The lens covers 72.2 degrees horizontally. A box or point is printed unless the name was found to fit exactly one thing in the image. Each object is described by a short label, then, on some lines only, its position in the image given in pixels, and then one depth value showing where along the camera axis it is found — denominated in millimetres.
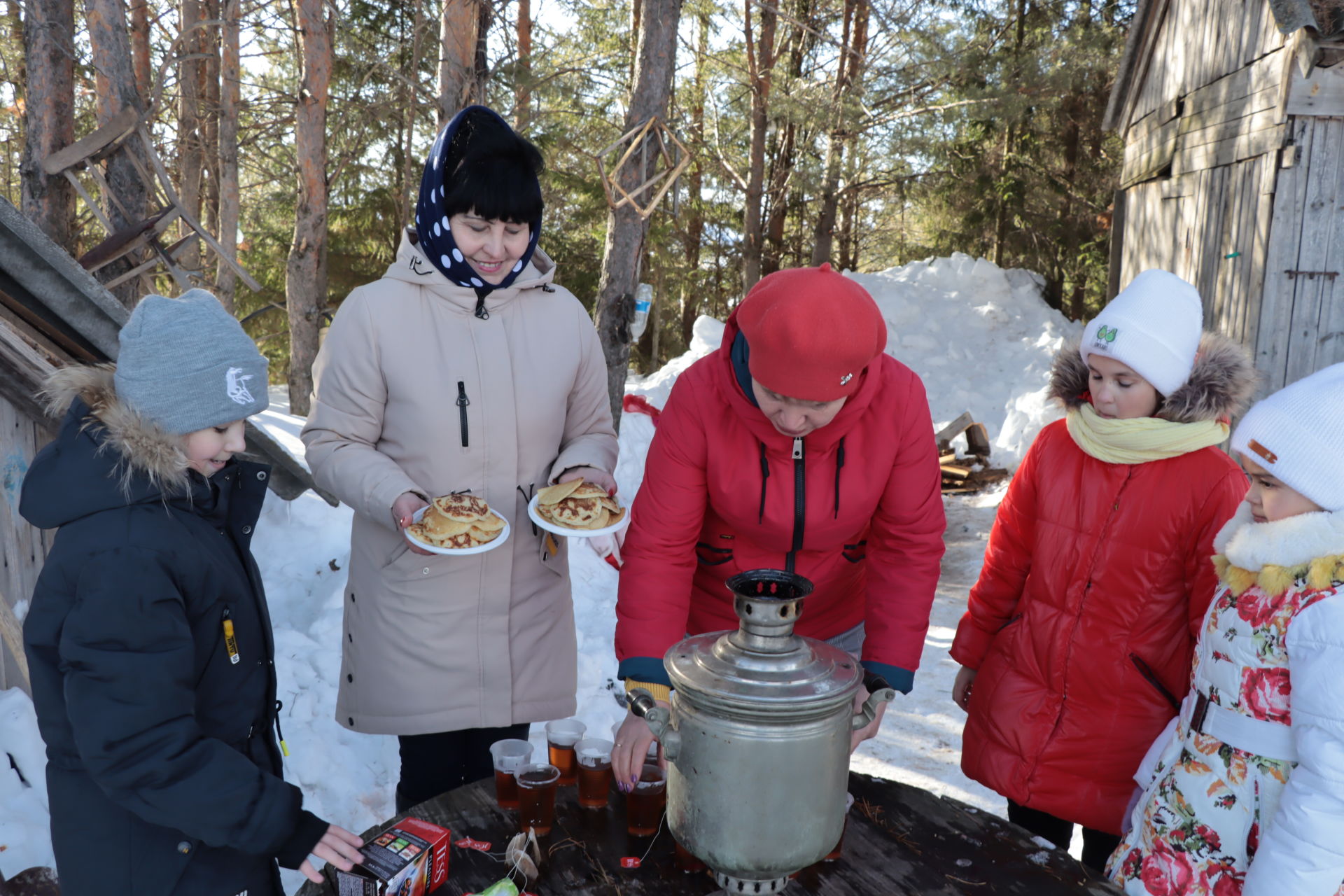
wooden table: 1758
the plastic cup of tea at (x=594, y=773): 1968
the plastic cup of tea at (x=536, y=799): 1874
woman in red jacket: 2105
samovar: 1462
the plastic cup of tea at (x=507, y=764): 1948
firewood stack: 9656
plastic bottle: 7523
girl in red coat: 2230
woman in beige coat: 2391
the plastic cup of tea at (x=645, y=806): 1879
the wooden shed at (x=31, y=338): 3455
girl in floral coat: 1606
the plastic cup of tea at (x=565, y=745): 2068
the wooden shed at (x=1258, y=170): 5887
